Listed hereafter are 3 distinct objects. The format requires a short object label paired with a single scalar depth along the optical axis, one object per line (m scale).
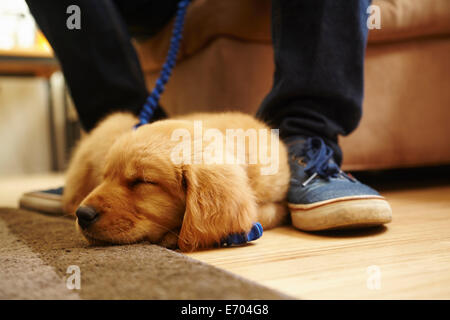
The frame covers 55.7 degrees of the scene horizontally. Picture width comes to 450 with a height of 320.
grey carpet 0.61
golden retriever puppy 0.94
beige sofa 1.72
